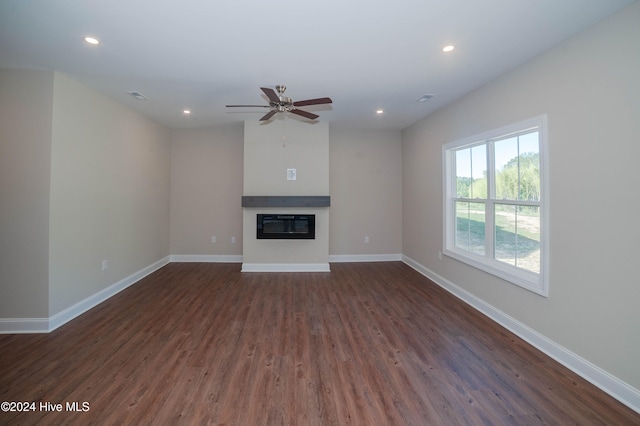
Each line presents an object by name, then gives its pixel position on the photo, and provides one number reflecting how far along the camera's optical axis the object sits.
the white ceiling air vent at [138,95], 3.38
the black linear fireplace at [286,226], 4.74
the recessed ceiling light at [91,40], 2.18
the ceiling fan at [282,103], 2.73
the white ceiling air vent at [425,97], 3.46
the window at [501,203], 2.52
